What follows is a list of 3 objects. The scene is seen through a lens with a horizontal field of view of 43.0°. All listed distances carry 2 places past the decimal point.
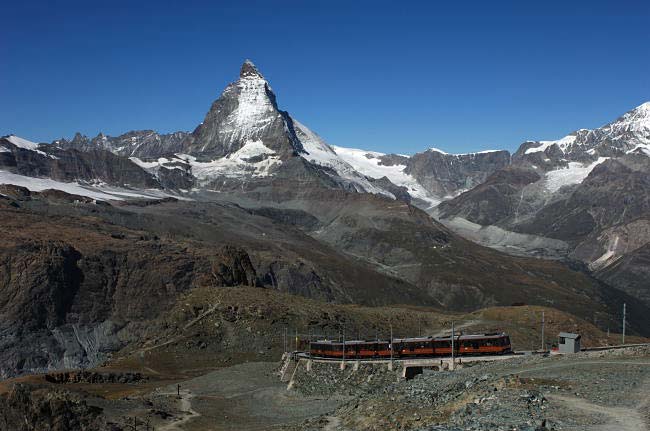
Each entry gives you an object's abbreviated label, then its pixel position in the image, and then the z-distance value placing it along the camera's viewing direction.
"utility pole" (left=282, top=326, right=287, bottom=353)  123.84
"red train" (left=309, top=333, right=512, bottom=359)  86.69
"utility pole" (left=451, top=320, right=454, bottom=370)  82.32
